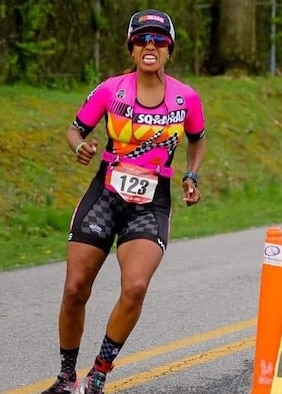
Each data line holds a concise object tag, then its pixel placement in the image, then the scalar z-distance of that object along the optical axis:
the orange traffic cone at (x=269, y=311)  8.66
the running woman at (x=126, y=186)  9.52
